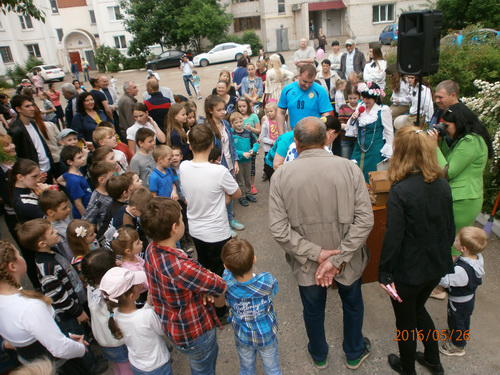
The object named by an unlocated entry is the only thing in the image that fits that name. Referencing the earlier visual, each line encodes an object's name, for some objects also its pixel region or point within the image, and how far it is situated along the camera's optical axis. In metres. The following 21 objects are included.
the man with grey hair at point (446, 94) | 3.39
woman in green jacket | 2.98
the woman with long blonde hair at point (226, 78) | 6.93
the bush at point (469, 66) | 7.24
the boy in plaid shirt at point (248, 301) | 2.26
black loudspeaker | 3.74
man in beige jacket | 2.34
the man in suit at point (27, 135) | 5.02
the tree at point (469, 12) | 17.33
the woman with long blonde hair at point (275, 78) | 7.69
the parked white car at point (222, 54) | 27.91
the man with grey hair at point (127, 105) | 6.59
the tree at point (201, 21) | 29.94
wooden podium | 3.18
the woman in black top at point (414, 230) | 2.23
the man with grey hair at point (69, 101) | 6.46
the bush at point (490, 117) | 4.80
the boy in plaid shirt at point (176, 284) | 2.11
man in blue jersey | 4.92
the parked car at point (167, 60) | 28.62
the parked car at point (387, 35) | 24.75
